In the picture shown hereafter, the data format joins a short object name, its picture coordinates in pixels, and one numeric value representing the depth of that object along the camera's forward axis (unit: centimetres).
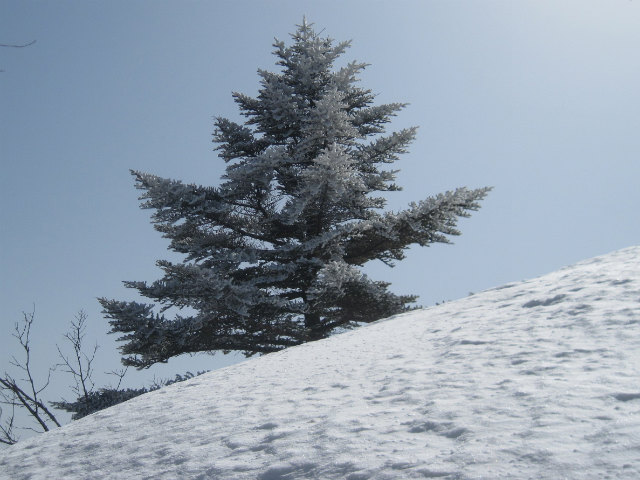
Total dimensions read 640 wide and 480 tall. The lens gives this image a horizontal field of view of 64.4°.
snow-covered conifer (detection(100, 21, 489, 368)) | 967
